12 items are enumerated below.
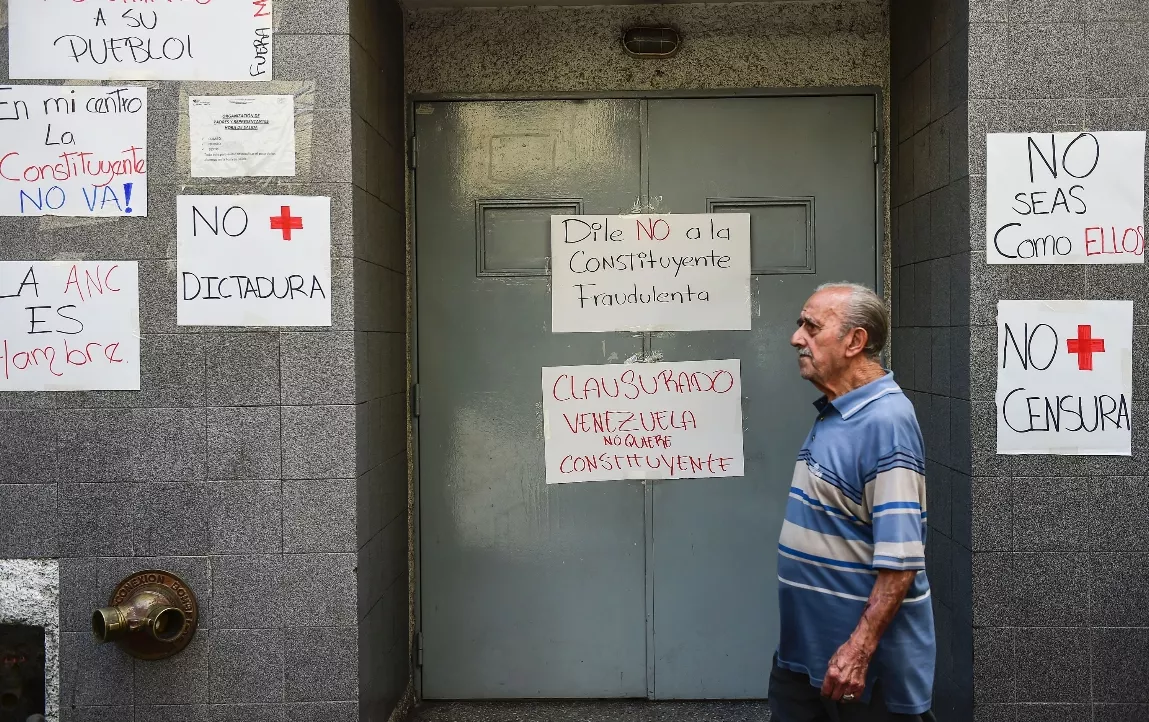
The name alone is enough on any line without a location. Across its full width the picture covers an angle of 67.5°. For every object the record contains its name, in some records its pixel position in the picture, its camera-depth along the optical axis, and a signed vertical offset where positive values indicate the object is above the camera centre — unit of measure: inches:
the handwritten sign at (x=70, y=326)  119.3 +5.3
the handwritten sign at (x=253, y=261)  118.4 +14.1
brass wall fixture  114.4 -33.2
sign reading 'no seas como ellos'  119.8 +22.1
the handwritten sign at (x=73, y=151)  119.3 +29.5
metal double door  147.4 -5.1
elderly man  86.4 -19.2
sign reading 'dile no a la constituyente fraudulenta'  147.1 +15.8
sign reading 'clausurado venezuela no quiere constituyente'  147.6 -9.3
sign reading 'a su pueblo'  119.2 +44.9
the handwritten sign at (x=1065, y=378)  119.7 -2.7
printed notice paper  118.9 +30.7
